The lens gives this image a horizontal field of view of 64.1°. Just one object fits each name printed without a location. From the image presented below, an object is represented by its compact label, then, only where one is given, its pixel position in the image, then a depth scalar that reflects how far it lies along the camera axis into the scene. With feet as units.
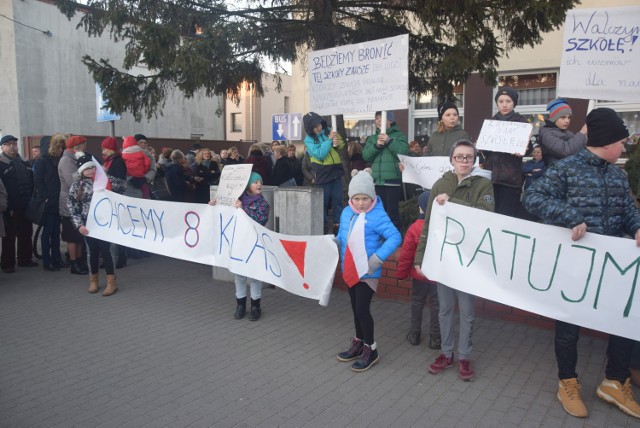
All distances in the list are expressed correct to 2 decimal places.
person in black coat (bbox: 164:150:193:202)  30.35
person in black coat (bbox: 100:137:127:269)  24.77
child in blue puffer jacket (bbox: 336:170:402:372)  13.70
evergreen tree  21.85
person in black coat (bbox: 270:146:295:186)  32.99
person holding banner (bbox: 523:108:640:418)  11.09
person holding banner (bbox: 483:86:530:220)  17.22
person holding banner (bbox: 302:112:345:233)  21.59
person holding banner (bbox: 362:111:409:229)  20.83
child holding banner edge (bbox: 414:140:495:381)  13.19
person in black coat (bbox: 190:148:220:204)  31.55
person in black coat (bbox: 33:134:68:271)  25.64
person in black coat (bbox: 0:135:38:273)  25.79
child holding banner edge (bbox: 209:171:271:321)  18.34
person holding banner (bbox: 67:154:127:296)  21.83
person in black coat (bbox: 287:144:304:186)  34.53
